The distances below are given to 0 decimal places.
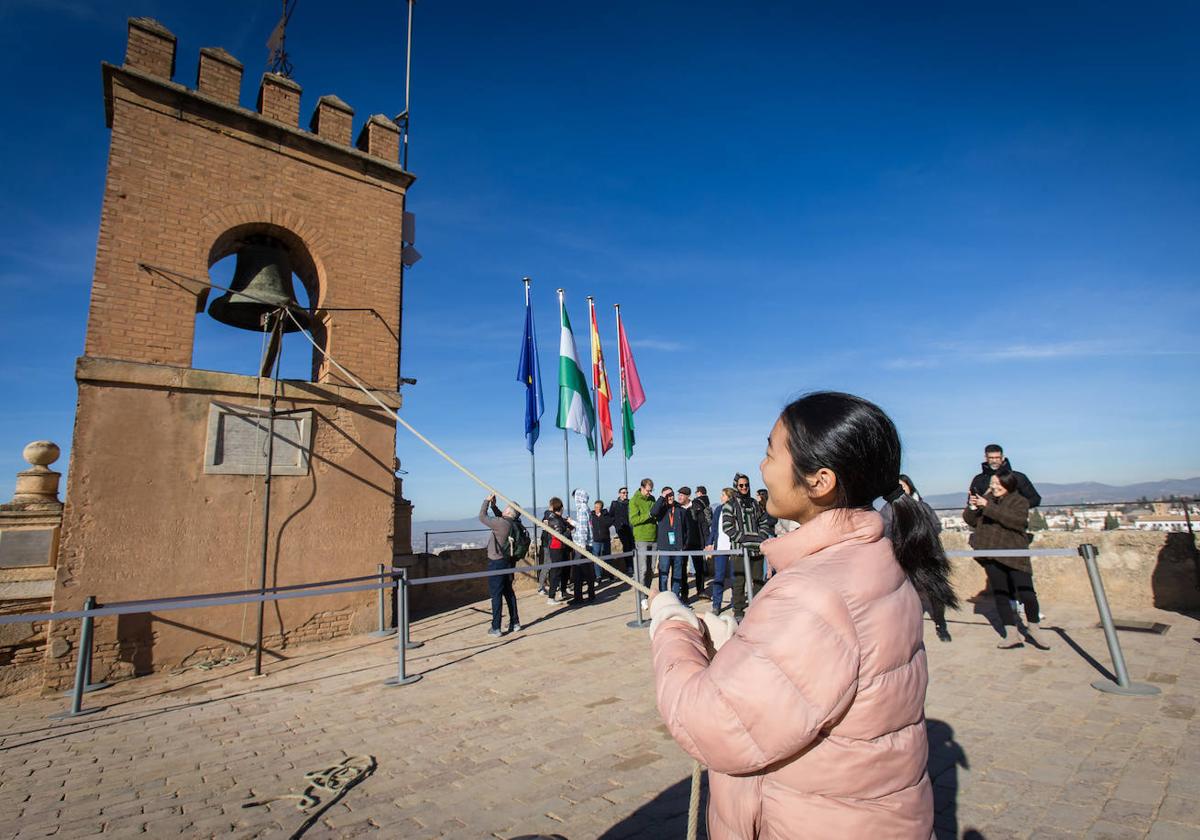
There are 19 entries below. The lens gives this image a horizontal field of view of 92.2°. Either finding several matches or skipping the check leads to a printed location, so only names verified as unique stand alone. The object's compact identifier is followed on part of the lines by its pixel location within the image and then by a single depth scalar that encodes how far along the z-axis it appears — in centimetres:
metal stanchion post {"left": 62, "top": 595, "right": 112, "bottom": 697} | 627
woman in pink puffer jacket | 118
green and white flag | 1329
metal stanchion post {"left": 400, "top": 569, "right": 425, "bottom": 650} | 620
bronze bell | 768
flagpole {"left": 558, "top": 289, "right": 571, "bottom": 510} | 1382
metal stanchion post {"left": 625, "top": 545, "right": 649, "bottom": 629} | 816
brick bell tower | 674
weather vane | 933
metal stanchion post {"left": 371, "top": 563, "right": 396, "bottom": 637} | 816
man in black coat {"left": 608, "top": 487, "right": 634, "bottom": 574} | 1329
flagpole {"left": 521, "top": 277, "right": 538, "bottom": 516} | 1343
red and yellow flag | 1525
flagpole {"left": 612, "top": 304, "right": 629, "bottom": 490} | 1614
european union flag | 1268
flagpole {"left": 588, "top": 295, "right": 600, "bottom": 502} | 1445
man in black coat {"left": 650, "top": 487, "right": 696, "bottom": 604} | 1012
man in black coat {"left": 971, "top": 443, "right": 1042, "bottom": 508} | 660
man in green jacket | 1045
